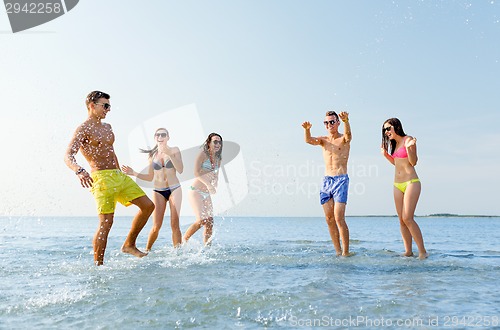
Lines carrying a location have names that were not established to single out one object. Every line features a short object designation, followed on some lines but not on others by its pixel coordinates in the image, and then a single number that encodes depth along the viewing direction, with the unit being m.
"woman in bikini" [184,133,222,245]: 8.98
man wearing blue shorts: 8.04
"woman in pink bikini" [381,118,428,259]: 7.91
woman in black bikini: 9.00
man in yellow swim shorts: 6.63
